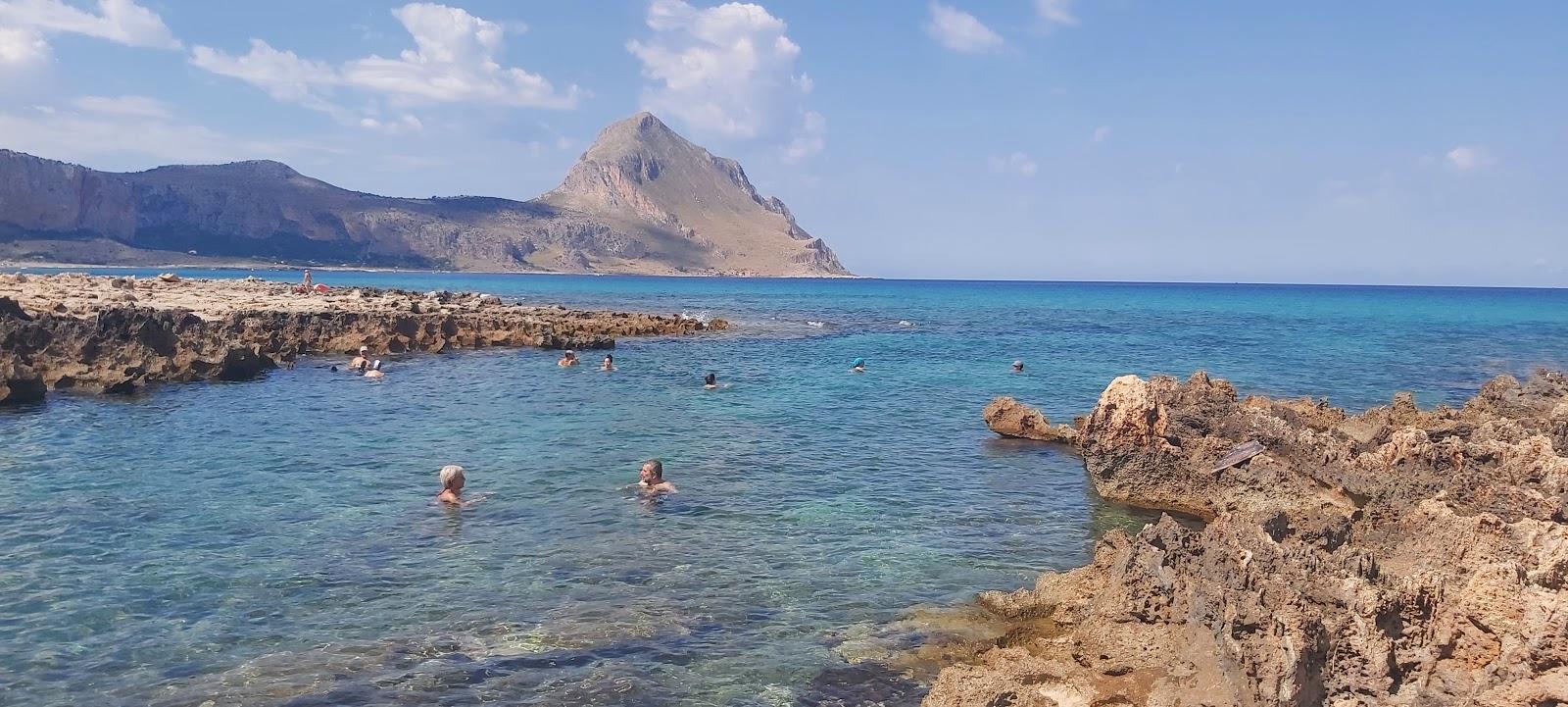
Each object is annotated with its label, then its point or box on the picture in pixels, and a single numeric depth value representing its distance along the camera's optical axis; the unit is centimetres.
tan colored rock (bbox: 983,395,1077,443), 2273
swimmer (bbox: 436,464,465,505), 1571
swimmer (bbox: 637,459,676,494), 1688
